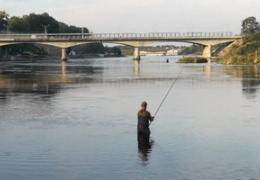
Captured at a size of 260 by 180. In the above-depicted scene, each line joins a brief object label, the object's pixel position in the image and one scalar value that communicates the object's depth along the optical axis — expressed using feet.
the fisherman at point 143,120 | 58.85
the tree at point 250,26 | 598.59
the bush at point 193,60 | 411.34
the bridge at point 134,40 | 551.59
